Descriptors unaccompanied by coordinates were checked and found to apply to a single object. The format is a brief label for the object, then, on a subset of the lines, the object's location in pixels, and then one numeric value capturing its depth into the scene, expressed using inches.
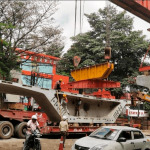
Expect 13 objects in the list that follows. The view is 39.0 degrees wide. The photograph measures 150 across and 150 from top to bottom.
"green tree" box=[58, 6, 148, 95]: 1178.0
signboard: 1083.6
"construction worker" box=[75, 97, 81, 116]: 624.7
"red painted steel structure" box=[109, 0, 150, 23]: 310.6
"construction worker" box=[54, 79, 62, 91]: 561.3
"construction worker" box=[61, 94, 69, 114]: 560.2
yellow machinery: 567.9
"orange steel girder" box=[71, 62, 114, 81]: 610.6
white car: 274.7
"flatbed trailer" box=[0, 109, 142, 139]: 514.9
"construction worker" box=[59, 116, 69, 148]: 403.2
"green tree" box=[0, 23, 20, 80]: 596.5
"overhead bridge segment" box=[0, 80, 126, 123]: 510.9
